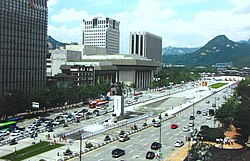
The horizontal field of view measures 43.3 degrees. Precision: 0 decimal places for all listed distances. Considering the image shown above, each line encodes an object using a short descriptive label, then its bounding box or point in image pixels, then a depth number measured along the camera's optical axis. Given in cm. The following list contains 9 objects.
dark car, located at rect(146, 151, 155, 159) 4184
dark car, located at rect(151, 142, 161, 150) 4645
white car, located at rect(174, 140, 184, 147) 4834
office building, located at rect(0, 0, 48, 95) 8219
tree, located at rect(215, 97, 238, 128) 5797
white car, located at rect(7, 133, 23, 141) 5217
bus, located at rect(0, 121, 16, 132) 5827
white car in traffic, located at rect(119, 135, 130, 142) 5134
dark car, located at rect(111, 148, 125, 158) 4254
